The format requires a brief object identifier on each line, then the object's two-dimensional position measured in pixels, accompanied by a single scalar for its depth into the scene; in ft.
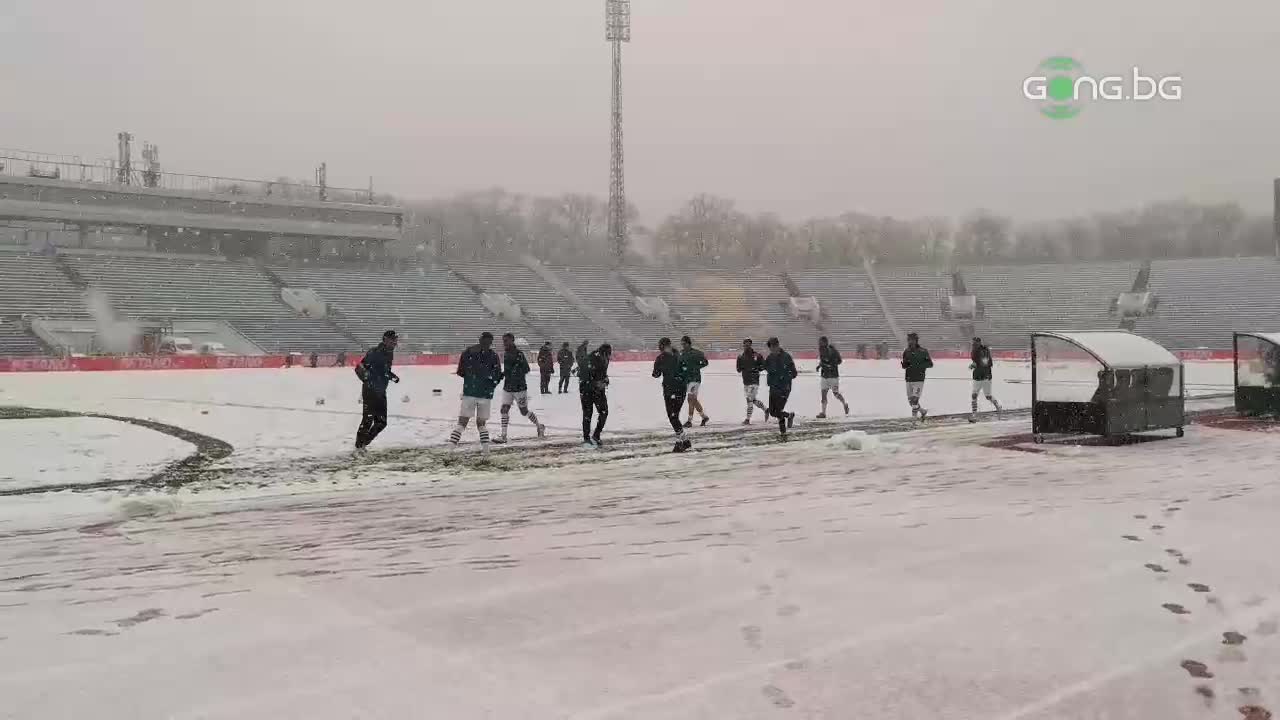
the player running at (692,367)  57.62
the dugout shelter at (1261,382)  67.41
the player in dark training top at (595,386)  50.83
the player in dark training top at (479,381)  51.88
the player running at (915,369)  67.31
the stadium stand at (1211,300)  208.48
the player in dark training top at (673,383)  51.21
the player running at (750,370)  65.57
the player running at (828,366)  69.41
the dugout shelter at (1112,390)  52.70
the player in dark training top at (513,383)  55.67
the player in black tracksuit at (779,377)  58.59
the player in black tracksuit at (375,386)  49.37
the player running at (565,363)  97.76
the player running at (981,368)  68.33
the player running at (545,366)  96.22
